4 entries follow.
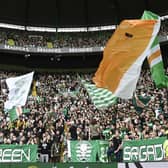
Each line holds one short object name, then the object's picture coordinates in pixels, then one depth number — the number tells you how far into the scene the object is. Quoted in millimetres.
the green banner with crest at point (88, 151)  16859
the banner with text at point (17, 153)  16422
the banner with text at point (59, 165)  13055
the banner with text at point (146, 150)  14930
